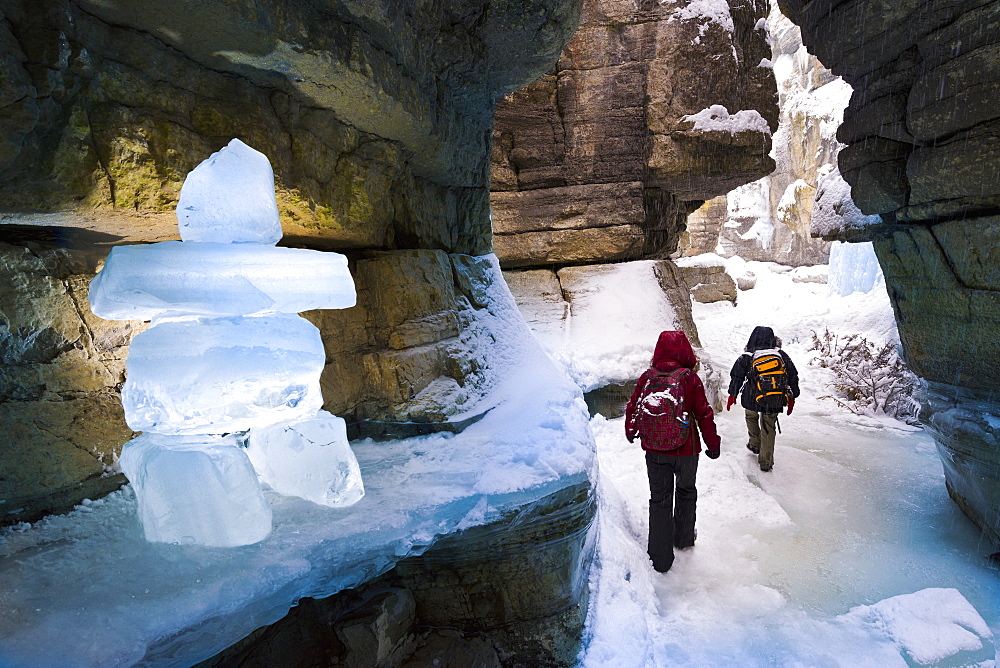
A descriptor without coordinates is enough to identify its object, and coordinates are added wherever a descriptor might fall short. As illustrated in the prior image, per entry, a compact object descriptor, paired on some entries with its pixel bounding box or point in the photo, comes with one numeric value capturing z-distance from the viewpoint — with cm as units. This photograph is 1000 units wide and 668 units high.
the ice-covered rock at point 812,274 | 1764
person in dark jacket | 456
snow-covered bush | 659
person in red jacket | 306
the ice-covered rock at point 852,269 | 1380
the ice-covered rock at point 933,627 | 246
